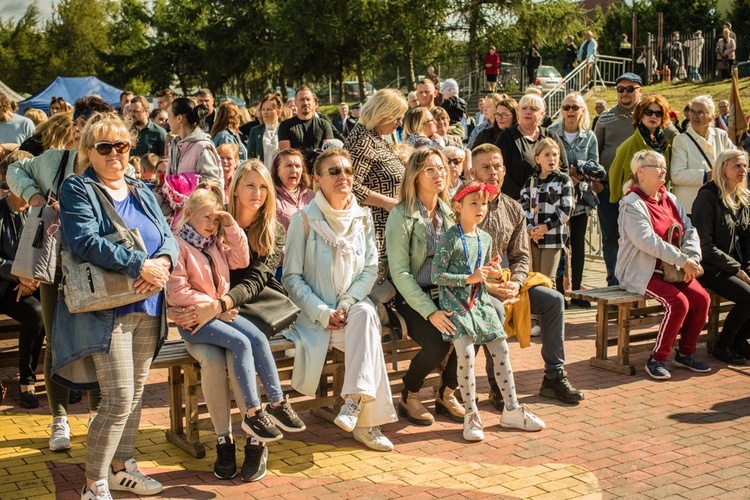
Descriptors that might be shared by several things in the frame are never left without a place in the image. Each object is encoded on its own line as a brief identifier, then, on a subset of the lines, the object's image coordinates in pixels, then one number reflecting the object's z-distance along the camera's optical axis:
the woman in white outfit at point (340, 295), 5.38
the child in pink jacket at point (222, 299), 4.97
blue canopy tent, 25.55
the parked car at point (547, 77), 34.14
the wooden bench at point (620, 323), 6.98
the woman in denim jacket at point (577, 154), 8.97
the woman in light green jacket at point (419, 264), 5.76
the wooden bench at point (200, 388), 5.23
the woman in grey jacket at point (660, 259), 6.88
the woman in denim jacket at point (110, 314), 4.36
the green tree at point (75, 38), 65.06
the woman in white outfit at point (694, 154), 8.34
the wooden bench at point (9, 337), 6.52
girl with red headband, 5.58
